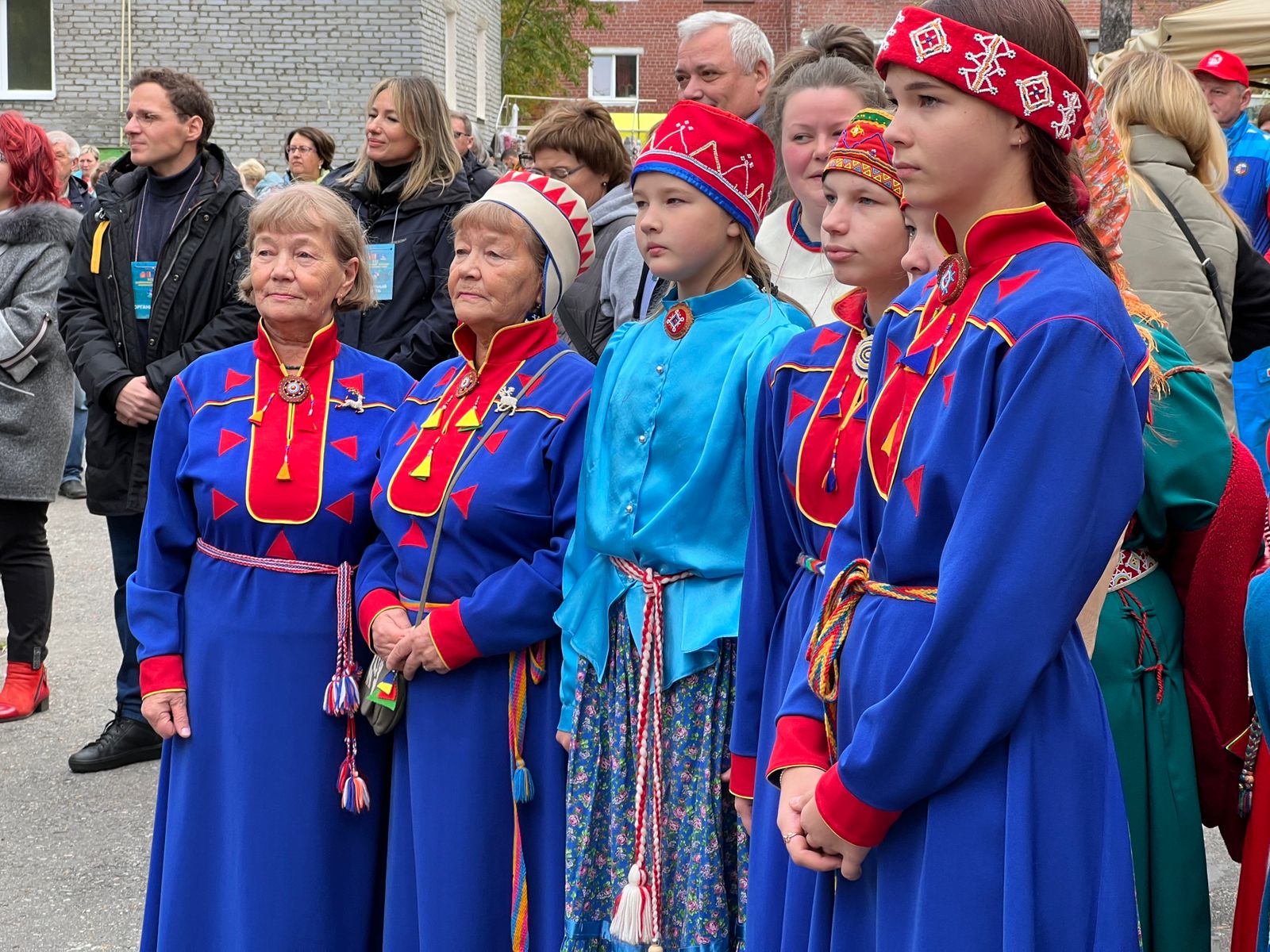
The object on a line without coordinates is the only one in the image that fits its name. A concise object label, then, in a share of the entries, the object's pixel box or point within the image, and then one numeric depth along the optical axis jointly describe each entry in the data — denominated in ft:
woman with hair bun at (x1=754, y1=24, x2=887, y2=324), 10.23
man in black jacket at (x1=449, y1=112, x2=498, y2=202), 18.81
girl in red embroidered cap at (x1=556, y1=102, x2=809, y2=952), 8.91
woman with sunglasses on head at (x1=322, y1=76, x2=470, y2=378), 15.42
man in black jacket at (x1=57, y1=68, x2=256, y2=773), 15.87
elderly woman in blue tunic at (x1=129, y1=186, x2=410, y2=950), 10.30
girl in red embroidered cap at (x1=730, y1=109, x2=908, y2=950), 7.71
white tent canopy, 29.94
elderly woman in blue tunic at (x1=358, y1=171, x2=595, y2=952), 9.64
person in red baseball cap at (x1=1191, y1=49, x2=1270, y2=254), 21.03
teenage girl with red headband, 5.57
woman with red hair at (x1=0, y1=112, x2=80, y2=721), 17.97
